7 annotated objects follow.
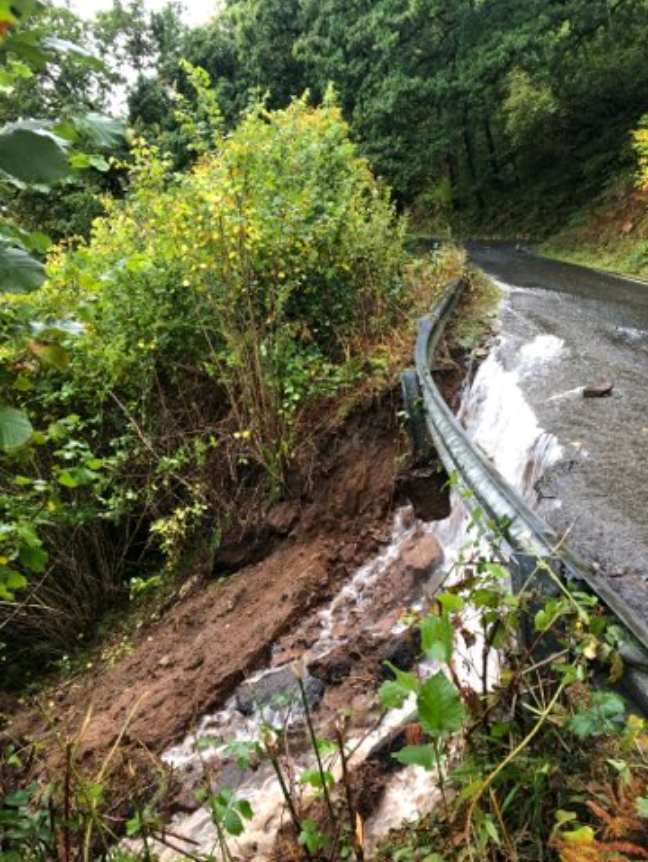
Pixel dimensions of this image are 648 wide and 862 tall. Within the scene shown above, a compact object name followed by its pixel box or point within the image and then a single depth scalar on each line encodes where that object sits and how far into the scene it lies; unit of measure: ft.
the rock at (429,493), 16.93
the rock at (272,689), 14.78
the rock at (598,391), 20.33
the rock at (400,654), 14.25
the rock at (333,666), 14.92
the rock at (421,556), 17.25
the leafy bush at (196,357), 21.29
